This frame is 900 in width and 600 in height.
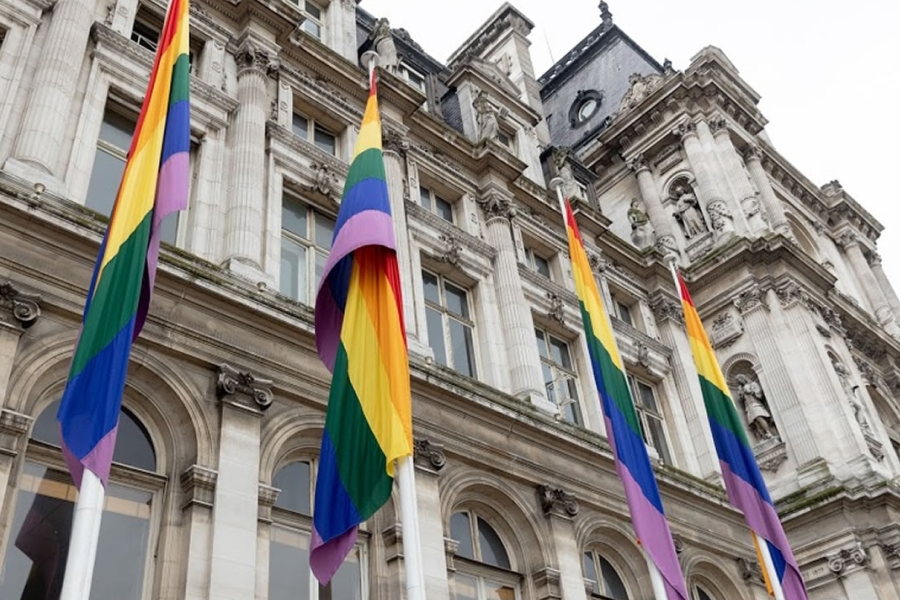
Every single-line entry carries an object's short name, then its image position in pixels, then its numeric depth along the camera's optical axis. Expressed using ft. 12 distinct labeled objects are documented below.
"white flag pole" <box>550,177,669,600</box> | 37.81
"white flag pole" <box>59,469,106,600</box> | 21.93
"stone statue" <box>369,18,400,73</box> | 73.67
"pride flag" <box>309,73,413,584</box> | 29.07
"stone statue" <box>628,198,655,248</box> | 93.97
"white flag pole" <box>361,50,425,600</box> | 26.48
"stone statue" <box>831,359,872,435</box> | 87.45
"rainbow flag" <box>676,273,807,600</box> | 46.98
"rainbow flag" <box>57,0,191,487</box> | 25.95
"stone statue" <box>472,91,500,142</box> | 79.25
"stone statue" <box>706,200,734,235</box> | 100.12
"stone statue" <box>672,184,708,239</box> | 105.60
